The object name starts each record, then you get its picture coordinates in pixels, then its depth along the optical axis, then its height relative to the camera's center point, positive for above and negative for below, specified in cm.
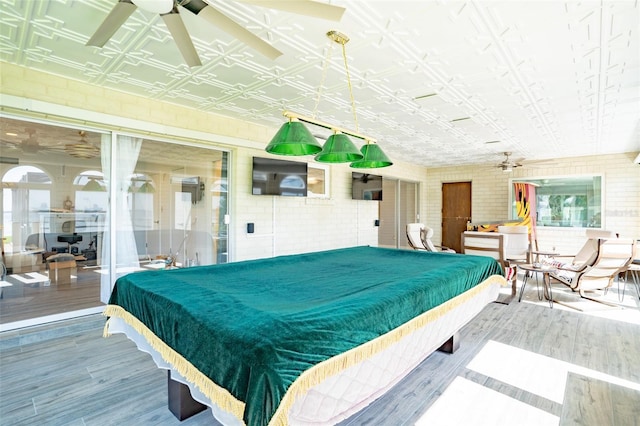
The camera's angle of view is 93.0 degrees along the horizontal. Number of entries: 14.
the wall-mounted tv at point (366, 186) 661 +54
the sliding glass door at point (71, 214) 335 -5
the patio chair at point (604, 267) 428 -81
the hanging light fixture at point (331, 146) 226 +54
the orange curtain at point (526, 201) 755 +24
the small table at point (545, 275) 448 -100
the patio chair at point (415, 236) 586 -51
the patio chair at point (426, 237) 596 -53
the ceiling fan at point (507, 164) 670 +103
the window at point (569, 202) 704 +22
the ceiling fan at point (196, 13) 156 +108
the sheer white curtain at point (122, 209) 370 +1
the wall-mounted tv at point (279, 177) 479 +54
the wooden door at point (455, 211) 886 -2
